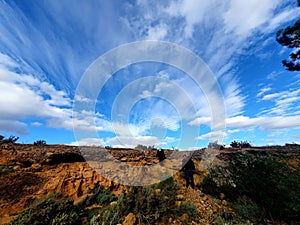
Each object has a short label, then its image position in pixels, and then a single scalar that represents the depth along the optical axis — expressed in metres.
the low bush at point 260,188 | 3.16
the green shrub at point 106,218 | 2.89
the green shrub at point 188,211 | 3.11
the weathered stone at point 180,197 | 3.79
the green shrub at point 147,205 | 3.03
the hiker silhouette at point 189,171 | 4.78
